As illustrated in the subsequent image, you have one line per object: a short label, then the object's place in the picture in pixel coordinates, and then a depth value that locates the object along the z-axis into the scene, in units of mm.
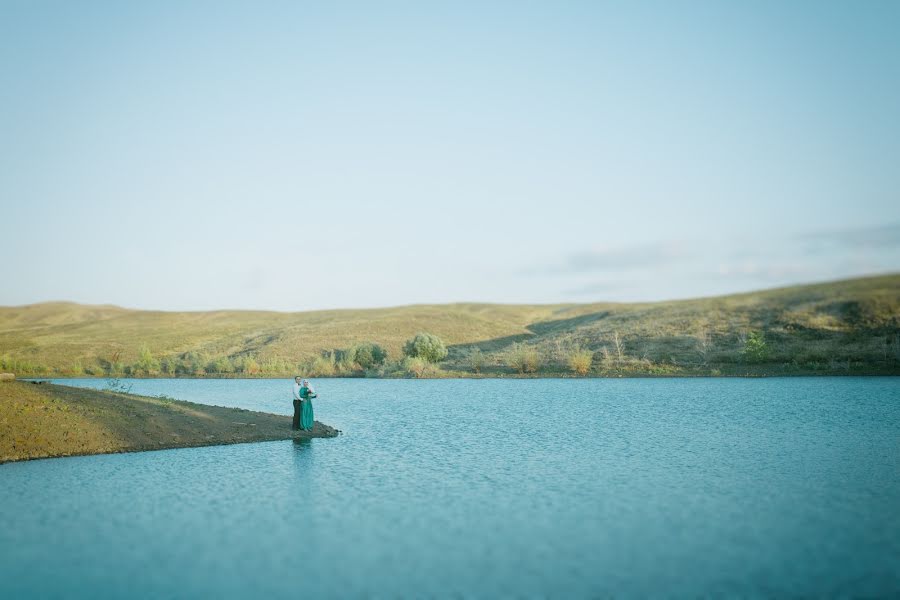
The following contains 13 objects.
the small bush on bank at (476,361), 60312
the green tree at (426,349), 65312
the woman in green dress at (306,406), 22378
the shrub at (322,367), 63188
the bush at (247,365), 65188
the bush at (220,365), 67562
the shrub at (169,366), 68362
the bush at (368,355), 63875
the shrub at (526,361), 56781
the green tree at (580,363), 54062
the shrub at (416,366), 58219
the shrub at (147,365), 68438
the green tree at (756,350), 51344
